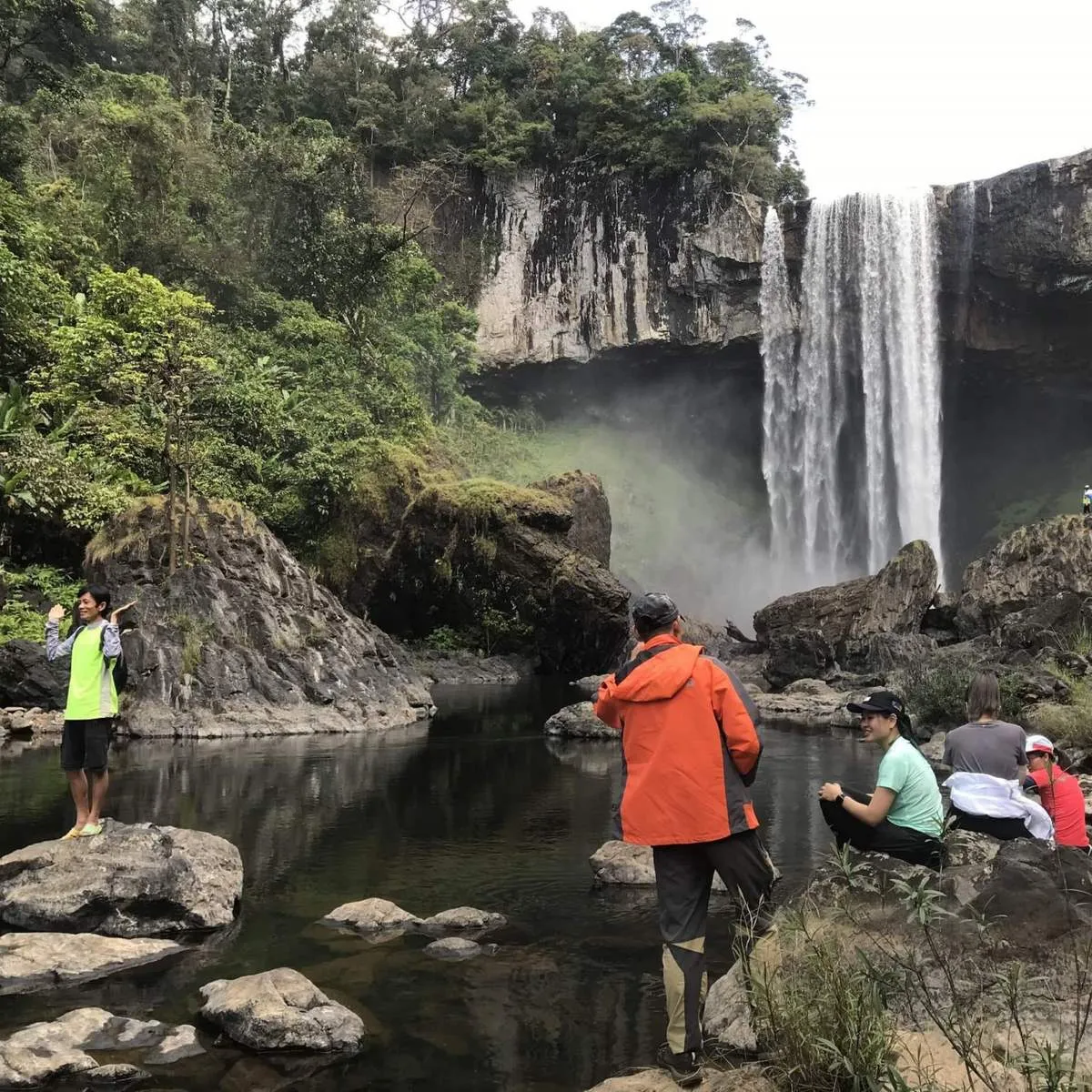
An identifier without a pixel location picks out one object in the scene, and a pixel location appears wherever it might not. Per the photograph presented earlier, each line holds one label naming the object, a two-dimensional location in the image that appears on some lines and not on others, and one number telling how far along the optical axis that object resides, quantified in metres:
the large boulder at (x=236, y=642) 14.98
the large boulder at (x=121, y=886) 5.41
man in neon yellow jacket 6.43
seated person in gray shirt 5.20
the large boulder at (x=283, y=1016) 3.99
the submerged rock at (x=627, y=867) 6.85
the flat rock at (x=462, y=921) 5.66
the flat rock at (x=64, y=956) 4.60
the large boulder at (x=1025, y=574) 23.22
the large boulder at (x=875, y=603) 26.73
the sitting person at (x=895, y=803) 4.51
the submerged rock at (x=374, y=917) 5.62
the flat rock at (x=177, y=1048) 3.83
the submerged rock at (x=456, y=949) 5.20
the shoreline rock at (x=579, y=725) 15.97
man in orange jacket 3.65
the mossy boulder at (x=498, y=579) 26.33
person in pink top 5.26
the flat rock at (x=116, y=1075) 3.58
